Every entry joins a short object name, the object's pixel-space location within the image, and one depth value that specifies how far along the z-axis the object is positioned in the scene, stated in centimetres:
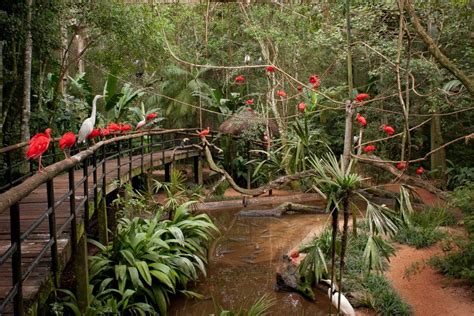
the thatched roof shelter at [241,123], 1329
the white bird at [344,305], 555
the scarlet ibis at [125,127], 853
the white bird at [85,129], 694
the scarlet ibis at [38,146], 416
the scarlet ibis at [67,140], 512
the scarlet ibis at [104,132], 771
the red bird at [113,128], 802
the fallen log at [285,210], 1092
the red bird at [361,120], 752
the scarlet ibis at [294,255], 691
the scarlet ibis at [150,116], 992
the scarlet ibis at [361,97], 675
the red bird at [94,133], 720
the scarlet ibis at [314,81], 770
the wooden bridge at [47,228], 222
